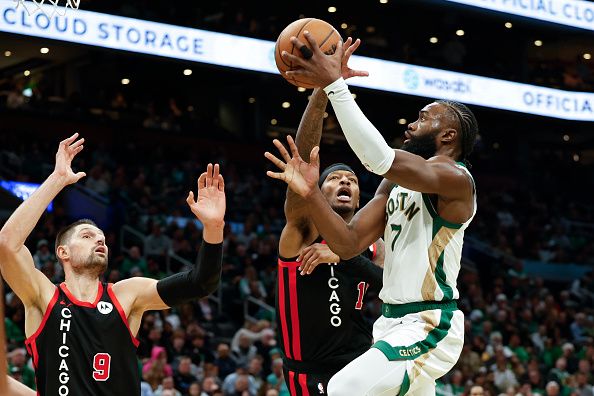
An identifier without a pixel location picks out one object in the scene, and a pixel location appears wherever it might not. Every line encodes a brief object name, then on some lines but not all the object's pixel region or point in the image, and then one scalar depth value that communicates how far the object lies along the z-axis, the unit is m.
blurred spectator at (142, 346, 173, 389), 12.13
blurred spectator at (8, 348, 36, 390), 11.16
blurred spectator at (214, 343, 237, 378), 13.60
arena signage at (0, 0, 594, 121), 15.19
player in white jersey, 4.82
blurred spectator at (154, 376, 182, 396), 11.52
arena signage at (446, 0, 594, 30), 19.66
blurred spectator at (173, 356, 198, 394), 12.65
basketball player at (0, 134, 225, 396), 5.58
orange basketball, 5.28
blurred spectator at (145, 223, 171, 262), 16.73
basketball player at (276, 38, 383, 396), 6.29
